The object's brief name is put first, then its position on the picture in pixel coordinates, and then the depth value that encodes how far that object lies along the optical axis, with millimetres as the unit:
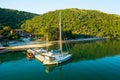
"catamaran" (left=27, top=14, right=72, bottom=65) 15577
